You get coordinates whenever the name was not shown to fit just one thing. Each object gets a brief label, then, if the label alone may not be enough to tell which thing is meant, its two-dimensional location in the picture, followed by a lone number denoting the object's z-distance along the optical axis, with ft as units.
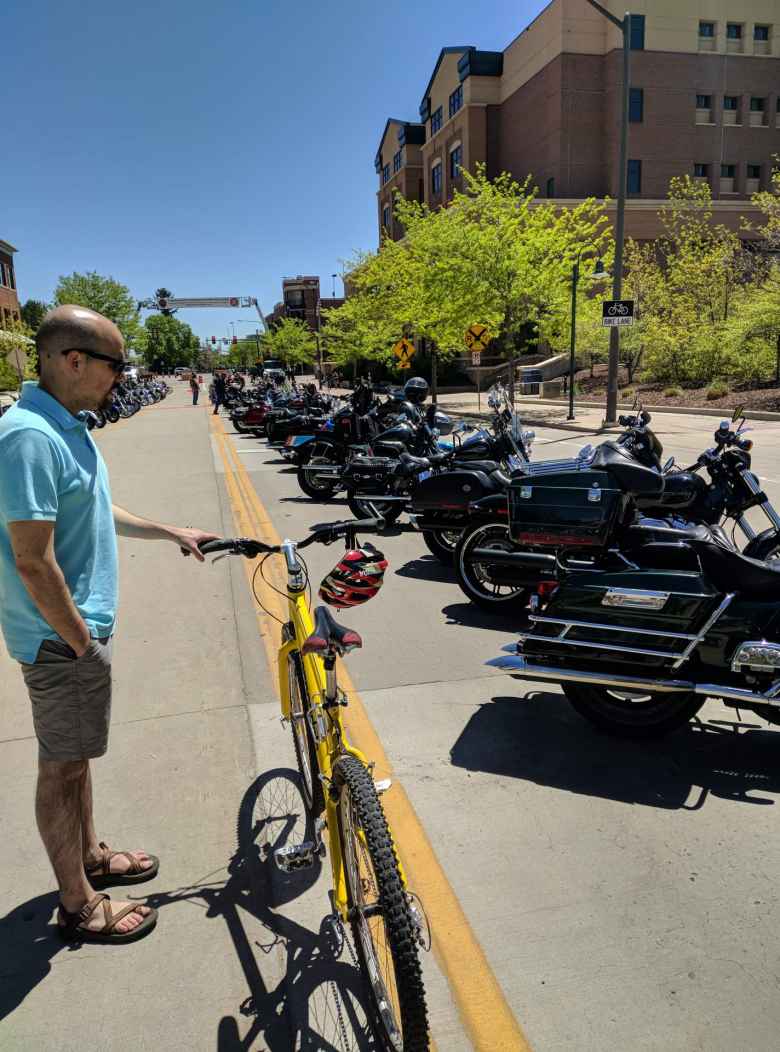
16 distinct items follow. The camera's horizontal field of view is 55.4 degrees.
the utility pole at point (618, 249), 59.31
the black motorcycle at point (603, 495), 15.14
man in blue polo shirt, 7.18
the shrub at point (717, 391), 77.49
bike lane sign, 57.41
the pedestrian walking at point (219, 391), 122.83
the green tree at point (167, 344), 450.71
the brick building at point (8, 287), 216.54
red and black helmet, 7.95
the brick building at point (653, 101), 153.89
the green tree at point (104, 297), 231.30
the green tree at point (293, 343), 250.29
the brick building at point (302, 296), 428.15
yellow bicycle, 6.11
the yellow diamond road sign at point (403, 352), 90.65
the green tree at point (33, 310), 330.75
